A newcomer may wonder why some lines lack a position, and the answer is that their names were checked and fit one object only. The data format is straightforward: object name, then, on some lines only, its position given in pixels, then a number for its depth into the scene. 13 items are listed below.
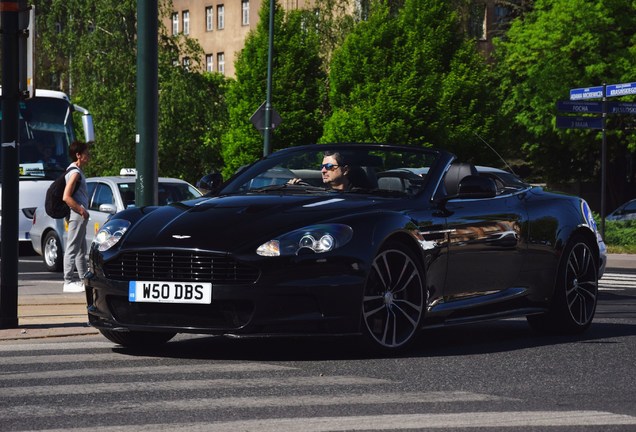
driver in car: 10.27
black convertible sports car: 9.02
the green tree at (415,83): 56.72
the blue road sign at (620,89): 25.77
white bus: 29.38
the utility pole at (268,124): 35.06
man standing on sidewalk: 16.36
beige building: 91.56
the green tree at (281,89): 68.19
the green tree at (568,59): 52.38
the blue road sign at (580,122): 27.72
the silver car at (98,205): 22.56
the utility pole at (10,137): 11.26
